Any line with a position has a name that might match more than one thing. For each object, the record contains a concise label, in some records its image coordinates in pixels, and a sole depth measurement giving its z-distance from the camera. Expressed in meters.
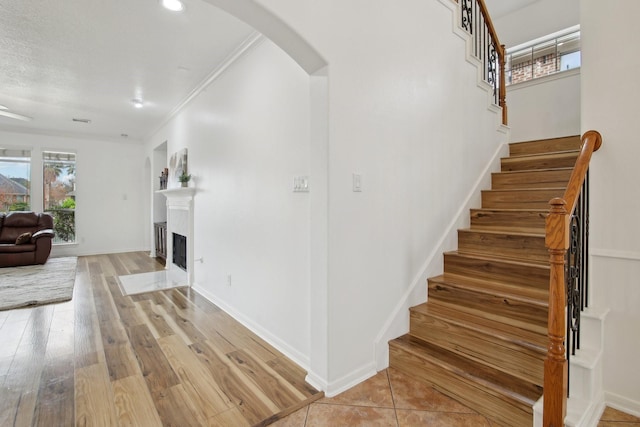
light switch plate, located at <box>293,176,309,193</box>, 2.19
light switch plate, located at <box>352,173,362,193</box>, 1.96
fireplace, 4.31
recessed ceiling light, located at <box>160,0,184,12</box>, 2.32
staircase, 1.72
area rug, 3.66
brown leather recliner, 5.46
